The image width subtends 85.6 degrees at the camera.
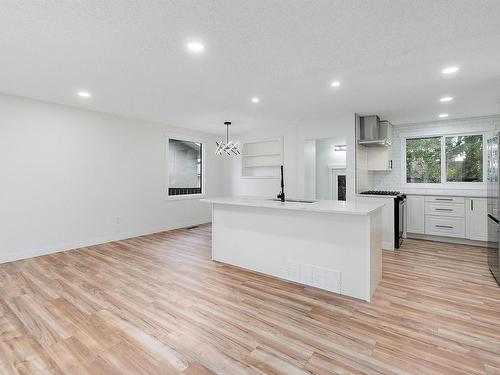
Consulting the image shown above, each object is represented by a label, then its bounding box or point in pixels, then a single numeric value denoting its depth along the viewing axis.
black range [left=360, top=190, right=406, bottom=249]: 4.75
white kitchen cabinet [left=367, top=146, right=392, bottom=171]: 5.61
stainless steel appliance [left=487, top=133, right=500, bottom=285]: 3.22
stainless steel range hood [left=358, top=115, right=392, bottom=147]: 5.18
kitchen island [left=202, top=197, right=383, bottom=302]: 2.78
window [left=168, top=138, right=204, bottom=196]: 6.70
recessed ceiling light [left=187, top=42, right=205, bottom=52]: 2.53
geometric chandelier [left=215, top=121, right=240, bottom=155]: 5.29
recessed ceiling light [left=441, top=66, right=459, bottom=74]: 3.01
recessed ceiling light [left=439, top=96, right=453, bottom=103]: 4.08
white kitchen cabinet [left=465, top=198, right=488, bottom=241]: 4.78
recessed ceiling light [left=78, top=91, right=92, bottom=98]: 3.95
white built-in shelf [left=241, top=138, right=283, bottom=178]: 7.00
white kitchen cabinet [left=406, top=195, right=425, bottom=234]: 5.36
